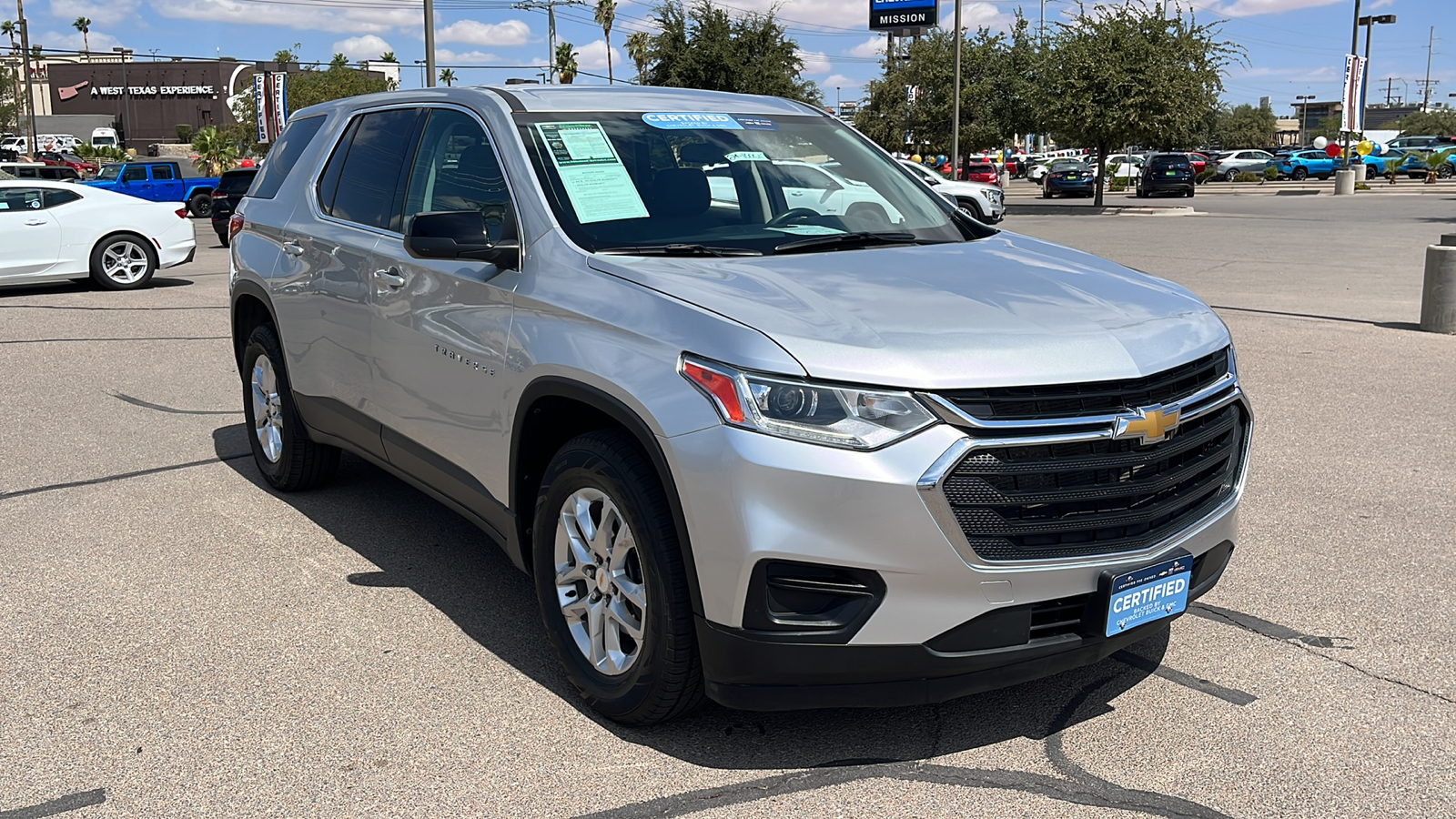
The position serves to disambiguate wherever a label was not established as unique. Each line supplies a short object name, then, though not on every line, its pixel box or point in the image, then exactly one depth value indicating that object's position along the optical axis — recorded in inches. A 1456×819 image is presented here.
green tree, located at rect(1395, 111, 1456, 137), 4041.1
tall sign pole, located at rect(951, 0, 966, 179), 1279.5
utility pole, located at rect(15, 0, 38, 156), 2646.2
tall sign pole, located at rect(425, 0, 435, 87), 855.7
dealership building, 4645.7
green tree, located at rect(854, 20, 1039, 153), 1979.6
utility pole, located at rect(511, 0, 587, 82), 2512.6
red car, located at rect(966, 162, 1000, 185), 1998.0
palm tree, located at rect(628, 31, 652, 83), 3676.2
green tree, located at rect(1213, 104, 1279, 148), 4579.2
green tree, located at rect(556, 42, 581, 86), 3268.5
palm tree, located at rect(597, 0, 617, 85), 3587.6
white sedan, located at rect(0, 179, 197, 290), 605.0
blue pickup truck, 1321.4
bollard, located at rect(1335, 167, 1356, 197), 1766.7
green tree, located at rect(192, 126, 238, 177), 2444.6
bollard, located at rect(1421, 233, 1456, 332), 433.7
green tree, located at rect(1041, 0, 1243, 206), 1405.0
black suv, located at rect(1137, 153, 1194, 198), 1718.8
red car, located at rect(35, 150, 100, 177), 2078.0
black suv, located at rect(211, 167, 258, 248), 1141.7
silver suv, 122.5
